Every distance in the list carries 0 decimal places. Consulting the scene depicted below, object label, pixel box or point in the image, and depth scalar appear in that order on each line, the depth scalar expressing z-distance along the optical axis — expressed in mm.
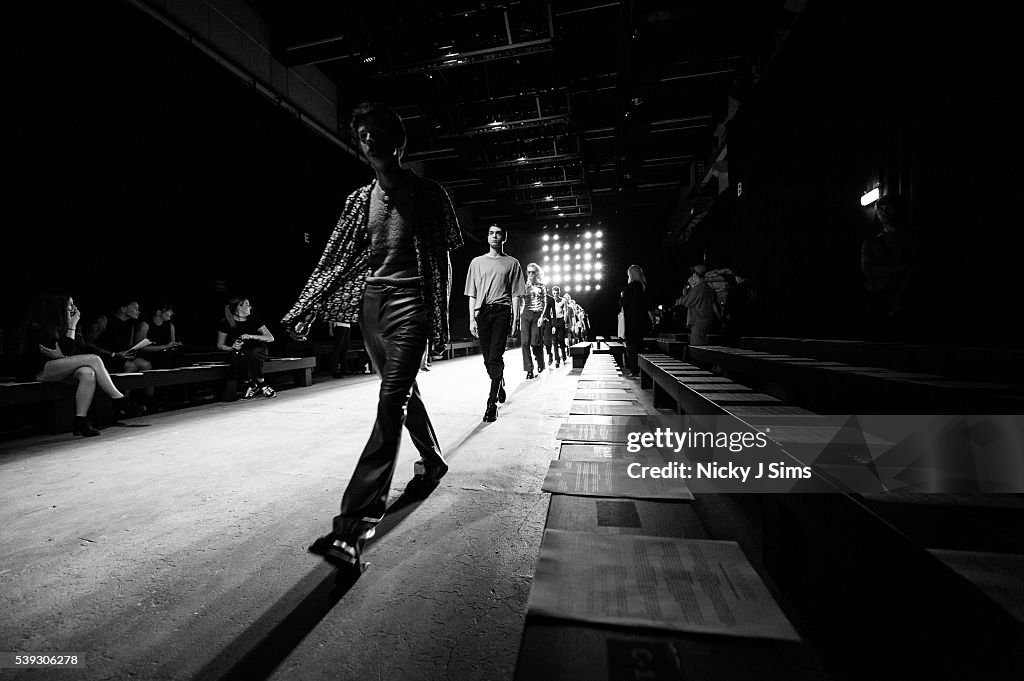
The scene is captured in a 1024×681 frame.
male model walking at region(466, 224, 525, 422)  3801
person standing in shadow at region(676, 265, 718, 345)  5430
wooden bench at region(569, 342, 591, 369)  8163
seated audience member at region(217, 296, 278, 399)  5141
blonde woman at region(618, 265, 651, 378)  5883
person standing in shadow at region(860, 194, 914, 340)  2861
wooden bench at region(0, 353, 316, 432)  3072
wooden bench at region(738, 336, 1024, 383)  1690
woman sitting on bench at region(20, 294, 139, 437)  3250
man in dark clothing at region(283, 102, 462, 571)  1447
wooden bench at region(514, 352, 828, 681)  731
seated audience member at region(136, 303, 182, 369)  5484
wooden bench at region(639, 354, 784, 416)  1893
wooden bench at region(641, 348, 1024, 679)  538
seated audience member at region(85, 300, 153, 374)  4621
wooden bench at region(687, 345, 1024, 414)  1324
